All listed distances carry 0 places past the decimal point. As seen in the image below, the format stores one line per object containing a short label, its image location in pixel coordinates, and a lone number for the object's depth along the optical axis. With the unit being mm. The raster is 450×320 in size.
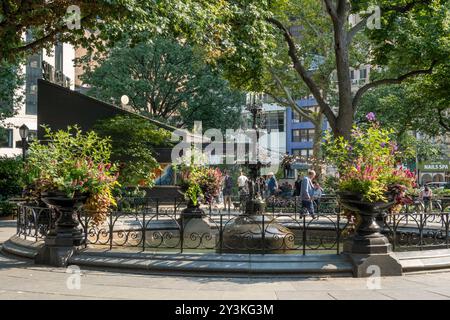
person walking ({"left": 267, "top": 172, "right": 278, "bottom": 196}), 26219
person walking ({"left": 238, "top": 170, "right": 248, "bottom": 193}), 26491
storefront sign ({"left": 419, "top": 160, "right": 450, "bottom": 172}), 64875
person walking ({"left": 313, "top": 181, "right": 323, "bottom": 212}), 21052
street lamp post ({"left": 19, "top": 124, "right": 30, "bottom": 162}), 24933
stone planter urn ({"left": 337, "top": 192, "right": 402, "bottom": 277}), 9508
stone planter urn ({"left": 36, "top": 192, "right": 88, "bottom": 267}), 10461
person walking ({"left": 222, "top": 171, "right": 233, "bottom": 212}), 26283
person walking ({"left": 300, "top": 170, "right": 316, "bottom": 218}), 18234
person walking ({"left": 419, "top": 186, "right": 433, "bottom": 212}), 24847
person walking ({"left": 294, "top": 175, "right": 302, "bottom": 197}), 25078
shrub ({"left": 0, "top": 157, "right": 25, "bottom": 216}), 22672
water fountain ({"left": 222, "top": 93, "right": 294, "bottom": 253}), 11953
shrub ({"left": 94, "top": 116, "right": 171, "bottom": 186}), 23703
